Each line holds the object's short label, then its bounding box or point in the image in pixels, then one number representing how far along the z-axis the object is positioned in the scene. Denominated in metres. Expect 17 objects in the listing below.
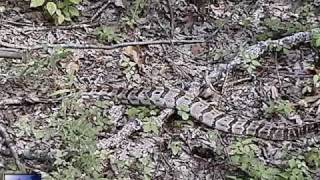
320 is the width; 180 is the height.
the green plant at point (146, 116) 4.48
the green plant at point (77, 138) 3.80
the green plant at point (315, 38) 5.25
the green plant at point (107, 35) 5.88
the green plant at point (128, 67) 5.38
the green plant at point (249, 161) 3.86
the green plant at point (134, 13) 6.17
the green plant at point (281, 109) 4.76
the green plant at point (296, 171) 3.83
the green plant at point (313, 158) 4.08
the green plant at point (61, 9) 5.83
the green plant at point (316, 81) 5.02
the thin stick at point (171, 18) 6.13
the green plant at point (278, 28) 5.88
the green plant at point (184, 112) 4.65
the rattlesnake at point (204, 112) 4.54
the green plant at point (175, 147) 4.34
